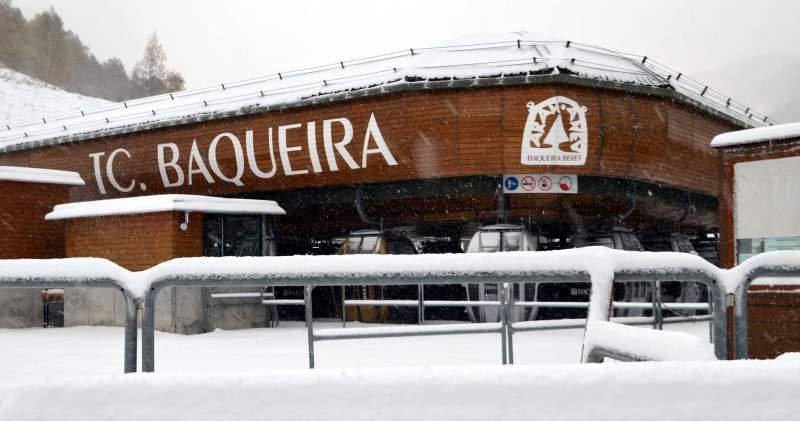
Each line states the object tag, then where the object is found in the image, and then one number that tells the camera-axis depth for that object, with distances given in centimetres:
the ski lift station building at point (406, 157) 2017
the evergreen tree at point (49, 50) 10944
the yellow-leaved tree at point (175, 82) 10049
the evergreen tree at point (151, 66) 11200
